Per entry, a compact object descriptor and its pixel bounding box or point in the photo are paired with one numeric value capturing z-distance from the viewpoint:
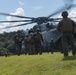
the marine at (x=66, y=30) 13.22
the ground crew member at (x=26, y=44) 26.67
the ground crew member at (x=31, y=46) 23.41
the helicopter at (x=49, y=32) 36.96
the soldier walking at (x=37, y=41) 21.02
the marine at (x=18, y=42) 22.30
